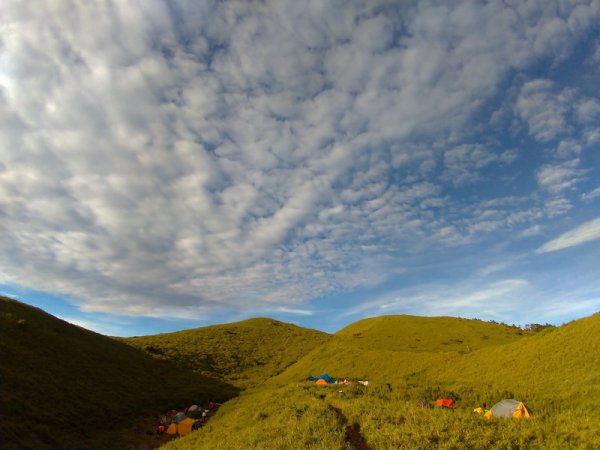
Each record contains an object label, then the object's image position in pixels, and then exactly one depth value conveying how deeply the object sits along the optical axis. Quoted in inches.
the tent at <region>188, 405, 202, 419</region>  1350.0
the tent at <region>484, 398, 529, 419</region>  715.4
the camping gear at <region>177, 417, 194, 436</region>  1187.3
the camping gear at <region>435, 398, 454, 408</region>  898.0
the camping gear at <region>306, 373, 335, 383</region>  1712.8
